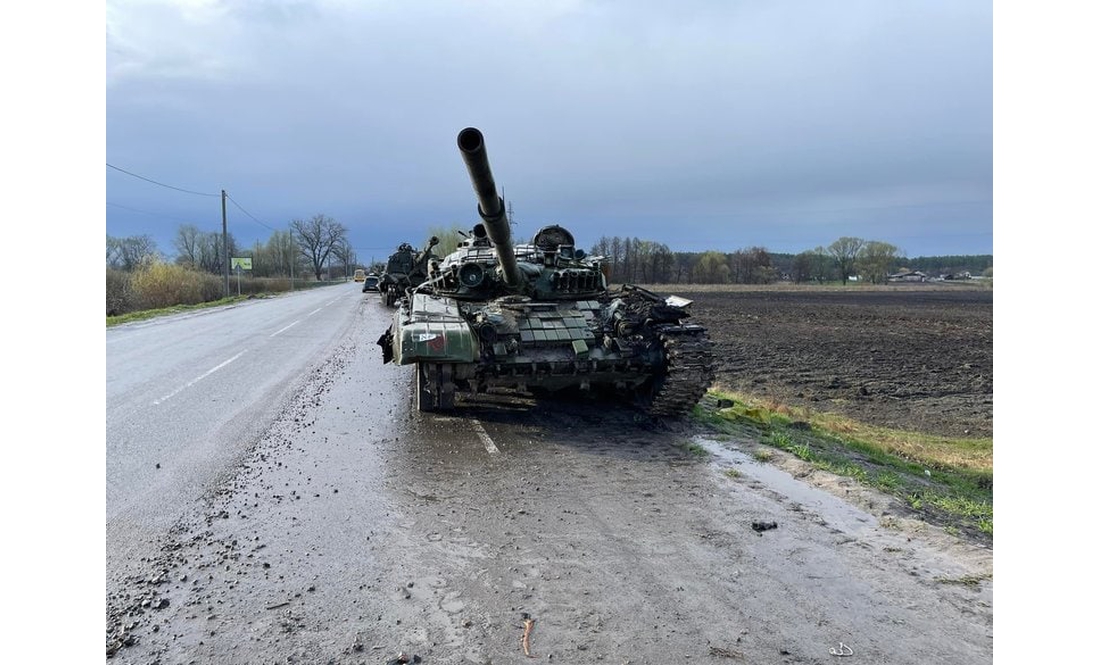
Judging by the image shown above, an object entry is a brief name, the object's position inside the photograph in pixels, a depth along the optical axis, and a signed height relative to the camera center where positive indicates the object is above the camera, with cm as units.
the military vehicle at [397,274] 2633 +148
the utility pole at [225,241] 4072 +418
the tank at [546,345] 741 -37
